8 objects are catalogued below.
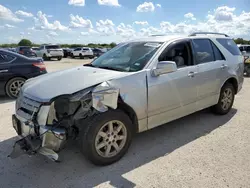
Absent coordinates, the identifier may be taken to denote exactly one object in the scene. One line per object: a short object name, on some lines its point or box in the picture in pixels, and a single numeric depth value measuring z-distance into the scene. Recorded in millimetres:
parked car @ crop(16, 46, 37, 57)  21812
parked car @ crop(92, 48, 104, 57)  33719
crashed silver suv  3008
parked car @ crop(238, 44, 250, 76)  11932
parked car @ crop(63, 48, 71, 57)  35500
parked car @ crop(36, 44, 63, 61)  26500
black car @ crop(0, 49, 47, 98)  6867
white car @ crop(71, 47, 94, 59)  31836
